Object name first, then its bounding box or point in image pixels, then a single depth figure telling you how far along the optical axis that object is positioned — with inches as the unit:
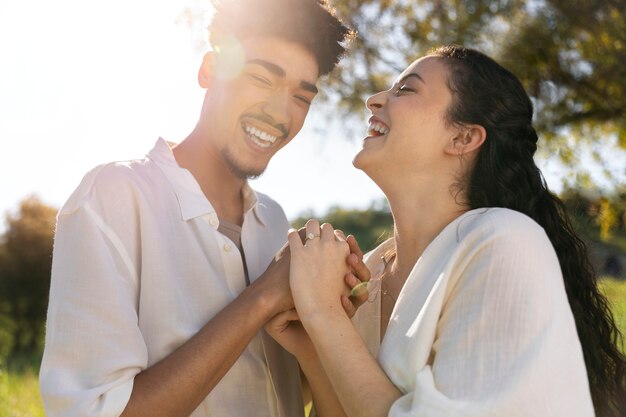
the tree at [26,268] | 502.3
